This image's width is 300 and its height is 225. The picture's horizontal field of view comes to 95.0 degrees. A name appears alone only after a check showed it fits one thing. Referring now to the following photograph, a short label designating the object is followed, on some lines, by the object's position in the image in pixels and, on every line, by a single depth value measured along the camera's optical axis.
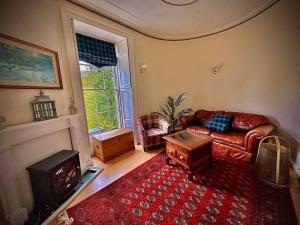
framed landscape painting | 1.45
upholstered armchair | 2.97
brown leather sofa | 2.25
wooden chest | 2.62
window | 2.89
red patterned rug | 1.41
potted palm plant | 3.63
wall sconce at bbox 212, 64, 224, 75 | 3.42
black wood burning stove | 1.55
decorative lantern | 1.70
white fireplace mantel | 1.34
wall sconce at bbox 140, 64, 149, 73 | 3.20
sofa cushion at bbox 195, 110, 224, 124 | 3.45
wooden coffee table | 1.98
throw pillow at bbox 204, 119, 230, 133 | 2.84
